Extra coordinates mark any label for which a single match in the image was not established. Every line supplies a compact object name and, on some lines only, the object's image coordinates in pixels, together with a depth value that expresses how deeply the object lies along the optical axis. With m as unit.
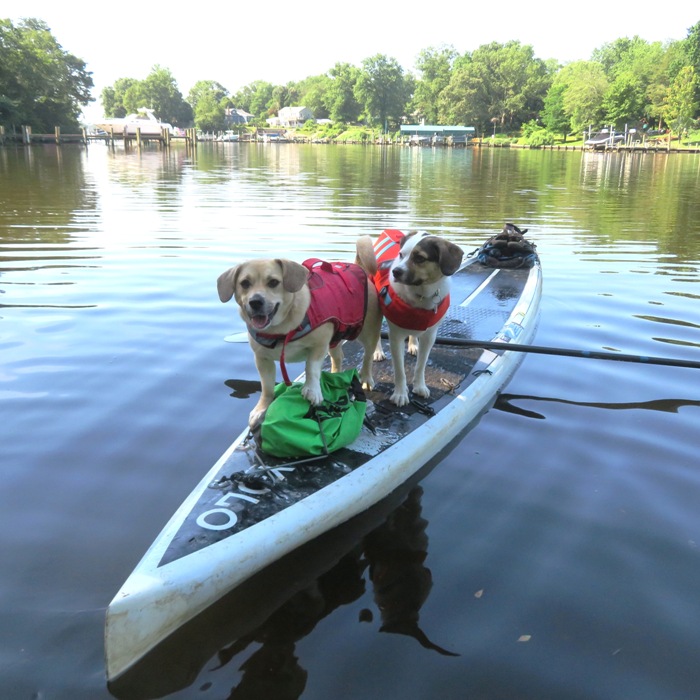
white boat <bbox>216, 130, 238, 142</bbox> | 138.73
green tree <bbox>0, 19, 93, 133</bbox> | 62.92
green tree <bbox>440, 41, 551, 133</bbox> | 112.56
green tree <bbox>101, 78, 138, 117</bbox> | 173.38
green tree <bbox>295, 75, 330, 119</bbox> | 167.50
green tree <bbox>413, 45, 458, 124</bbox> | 132.00
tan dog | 4.10
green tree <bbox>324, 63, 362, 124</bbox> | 151.75
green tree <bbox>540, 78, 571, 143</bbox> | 99.53
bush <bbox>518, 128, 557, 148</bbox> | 92.03
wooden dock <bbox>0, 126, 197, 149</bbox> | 59.23
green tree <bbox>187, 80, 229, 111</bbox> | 194.75
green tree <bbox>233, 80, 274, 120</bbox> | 192.76
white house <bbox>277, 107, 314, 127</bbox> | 171.12
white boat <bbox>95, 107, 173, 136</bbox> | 80.32
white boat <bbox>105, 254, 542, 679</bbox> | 2.99
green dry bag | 4.18
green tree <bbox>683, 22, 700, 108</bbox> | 84.88
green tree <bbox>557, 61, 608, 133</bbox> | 90.75
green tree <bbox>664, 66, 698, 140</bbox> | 76.06
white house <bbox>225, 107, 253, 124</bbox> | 176.90
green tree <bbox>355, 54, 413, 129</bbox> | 144.62
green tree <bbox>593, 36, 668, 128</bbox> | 83.56
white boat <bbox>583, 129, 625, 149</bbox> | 82.19
